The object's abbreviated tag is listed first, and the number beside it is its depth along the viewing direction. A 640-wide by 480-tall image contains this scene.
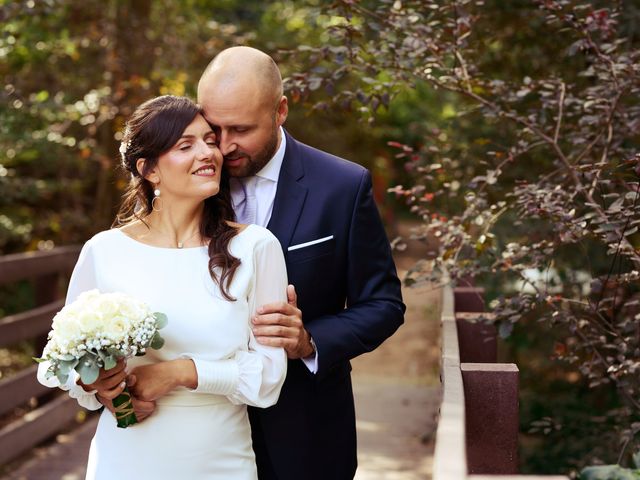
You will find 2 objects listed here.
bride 3.05
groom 3.39
